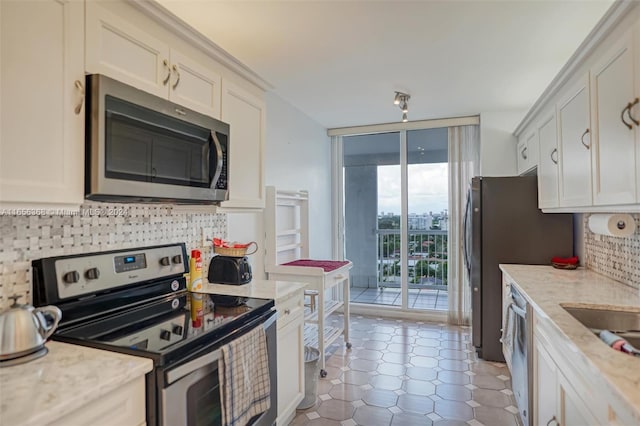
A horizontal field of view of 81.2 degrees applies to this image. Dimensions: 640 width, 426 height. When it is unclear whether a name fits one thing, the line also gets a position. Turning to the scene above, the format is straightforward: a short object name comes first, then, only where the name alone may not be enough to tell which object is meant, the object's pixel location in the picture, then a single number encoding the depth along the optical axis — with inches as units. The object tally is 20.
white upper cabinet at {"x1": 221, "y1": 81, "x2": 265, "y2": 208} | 82.3
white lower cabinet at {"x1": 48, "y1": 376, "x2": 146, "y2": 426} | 37.5
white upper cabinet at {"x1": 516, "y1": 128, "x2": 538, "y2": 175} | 119.7
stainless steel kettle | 42.8
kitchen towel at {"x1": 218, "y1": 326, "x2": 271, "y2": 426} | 56.4
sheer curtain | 167.2
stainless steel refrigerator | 122.2
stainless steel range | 47.8
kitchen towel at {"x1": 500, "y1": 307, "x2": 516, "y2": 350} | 96.8
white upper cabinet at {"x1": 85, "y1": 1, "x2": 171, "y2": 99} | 52.2
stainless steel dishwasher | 79.0
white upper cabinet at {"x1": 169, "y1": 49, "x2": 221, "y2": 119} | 66.9
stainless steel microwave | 51.4
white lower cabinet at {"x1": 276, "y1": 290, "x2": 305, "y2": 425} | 80.0
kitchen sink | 65.6
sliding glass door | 178.7
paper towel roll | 80.3
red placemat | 125.7
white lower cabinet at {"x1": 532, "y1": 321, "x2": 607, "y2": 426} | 44.7
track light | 132.5
